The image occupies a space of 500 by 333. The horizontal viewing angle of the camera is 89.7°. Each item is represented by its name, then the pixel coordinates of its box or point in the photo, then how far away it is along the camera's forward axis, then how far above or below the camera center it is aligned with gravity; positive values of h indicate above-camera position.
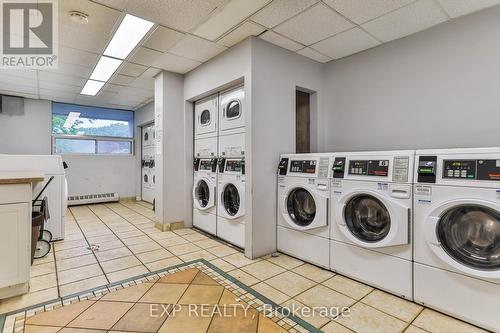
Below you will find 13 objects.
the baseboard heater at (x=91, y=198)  6.17 -0.91
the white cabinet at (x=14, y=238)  1.95 -0.59
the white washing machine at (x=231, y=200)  3.18 -0.51
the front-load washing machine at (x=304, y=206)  2.61 -0.49
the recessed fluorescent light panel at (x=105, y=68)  3.67 +1.50
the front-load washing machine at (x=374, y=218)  2.03 -0.50
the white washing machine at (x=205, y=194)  3.71 -0.50
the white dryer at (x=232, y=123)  3.22 +0.54
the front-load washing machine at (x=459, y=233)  1.66 -0.51
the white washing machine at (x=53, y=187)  3.26 -0.32
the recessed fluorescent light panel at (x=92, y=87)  4.70 +1.50
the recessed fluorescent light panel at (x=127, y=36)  2.69 +1.50
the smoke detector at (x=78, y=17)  2.49 +1.48
